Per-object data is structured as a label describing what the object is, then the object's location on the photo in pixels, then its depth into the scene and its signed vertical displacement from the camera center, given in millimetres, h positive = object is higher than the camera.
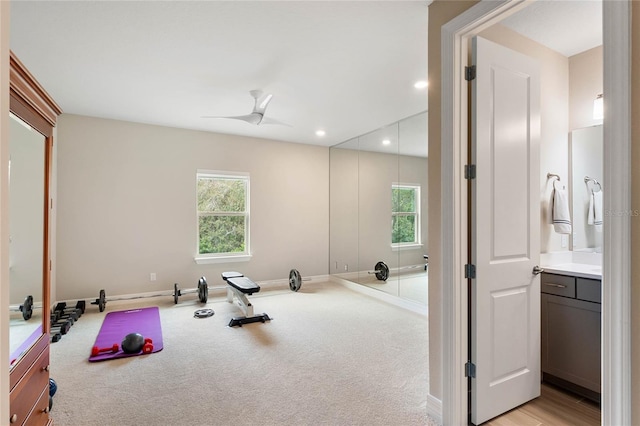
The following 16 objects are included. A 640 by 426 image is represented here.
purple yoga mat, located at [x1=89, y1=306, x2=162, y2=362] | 3129 -1288
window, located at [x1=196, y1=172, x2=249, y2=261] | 5434 -15
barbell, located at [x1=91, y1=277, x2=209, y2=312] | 4324 -1161
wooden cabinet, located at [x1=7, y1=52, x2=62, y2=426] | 1321 -401
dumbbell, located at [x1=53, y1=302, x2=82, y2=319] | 4032 -1214
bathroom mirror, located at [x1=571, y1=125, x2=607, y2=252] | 2705 +238
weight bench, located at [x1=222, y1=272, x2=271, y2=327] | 3879 -1057
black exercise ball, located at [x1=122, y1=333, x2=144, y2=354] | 2998 -1198
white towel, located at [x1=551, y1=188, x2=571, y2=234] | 2531 -2
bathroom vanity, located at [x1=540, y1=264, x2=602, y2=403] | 2217 -818
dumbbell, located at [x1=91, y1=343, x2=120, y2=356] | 3001 -1265
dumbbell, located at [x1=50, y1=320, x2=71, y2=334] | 3489 -1232
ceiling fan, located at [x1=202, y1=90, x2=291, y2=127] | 3522 +1158
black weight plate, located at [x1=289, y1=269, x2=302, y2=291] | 5465 -1119
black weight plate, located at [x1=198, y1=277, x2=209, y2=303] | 4676 -1090
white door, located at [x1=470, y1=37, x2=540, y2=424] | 1959 -103
